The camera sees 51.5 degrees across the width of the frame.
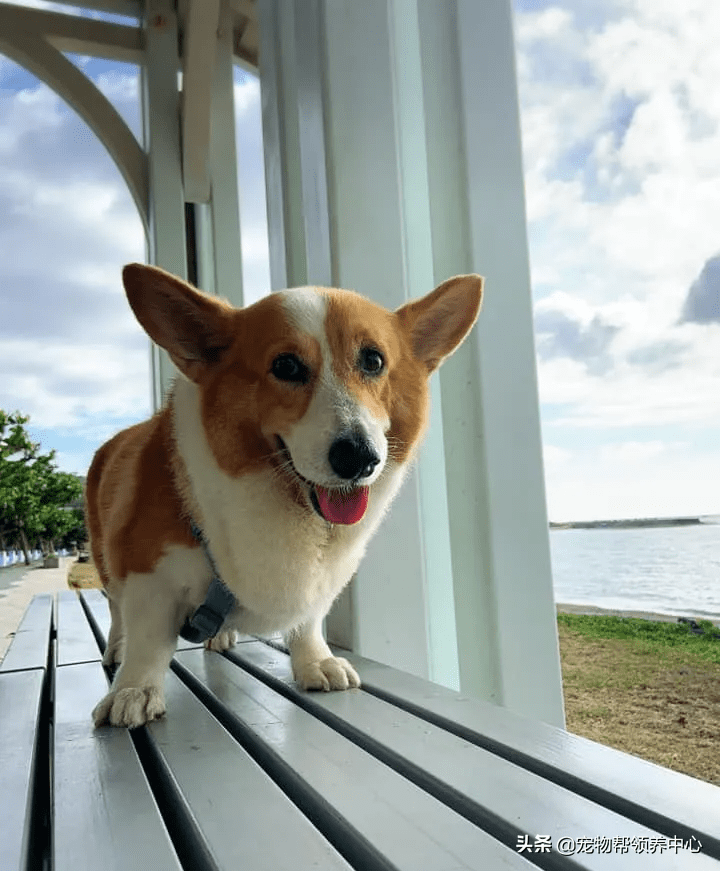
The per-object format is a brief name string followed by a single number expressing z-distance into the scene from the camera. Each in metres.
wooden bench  0.59
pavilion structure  1.31
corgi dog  0.97
